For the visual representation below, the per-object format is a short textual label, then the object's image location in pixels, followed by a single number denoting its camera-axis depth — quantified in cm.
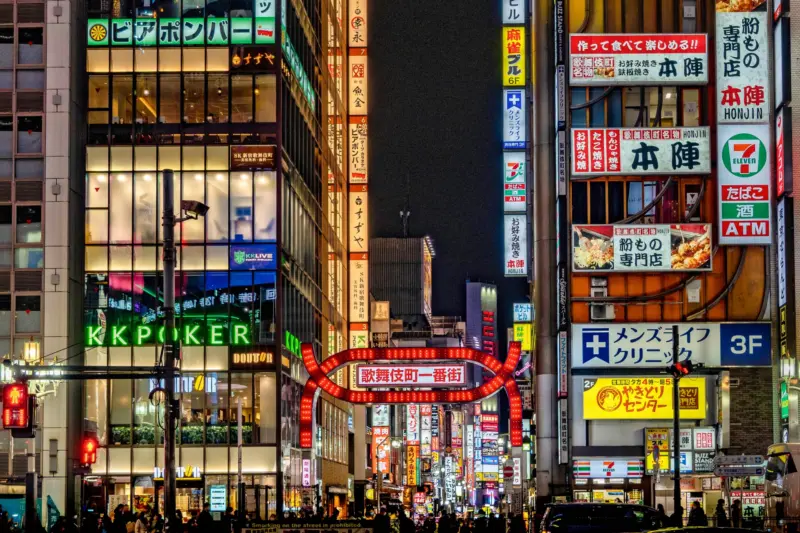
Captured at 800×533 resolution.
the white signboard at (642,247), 5900
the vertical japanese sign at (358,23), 9225
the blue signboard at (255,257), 6462
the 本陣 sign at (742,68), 5797
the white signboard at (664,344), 5903
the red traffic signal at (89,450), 3572
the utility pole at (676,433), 4368
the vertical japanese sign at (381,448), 12050
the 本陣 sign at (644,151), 5903
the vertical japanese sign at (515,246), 7006
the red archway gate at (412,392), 5778
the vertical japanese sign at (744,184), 5819
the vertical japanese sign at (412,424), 17225
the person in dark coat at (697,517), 3988
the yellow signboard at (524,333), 8912
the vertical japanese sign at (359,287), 9231
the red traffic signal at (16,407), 3475
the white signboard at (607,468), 5897
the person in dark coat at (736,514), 4388
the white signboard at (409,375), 5741
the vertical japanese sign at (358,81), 9006
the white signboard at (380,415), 12612
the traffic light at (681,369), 4384
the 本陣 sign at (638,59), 5947
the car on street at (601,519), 2756
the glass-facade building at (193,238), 6341
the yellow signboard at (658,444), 5281
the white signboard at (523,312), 8997
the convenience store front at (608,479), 5897
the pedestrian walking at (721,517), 4309
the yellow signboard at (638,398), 5891
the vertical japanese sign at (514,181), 6775
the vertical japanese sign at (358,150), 9075
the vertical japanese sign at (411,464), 16438
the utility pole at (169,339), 3288
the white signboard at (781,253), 5419
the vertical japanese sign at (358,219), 9106
